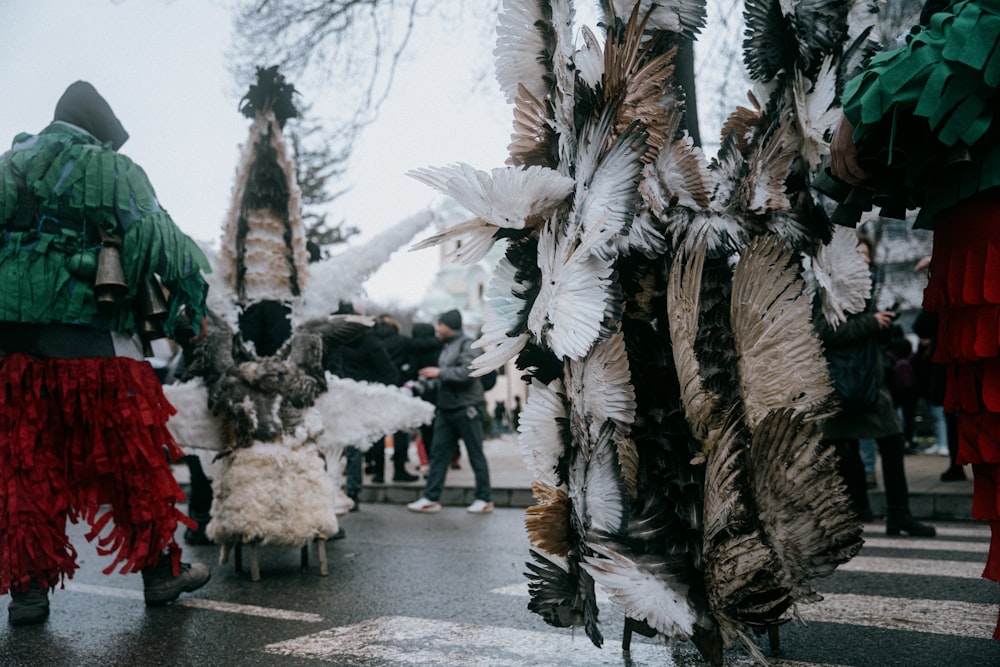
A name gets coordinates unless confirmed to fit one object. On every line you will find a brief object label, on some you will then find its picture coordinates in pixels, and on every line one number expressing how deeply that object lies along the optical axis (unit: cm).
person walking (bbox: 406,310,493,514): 795
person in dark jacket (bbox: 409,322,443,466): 1060
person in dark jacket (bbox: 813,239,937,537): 546
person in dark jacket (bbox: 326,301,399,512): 889
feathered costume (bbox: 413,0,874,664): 210
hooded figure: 336
